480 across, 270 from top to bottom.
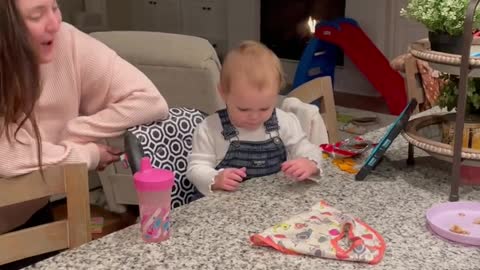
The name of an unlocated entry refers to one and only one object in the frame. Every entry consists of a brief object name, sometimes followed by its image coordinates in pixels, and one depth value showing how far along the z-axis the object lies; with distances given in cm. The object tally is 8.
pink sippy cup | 108
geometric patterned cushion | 156
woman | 130
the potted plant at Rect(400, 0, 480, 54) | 130
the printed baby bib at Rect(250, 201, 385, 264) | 107
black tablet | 142
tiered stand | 123
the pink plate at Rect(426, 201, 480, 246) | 113
